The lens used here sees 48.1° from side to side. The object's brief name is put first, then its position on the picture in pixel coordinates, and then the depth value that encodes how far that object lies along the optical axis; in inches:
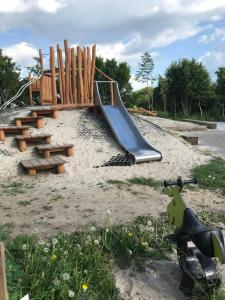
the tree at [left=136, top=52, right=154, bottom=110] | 909.4
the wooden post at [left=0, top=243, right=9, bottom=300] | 53.5
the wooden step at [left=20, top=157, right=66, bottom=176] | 179.1
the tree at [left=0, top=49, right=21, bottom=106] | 716.3
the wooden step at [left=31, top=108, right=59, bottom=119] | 243.1
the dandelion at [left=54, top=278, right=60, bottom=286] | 73.3
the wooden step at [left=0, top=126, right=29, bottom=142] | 213.3
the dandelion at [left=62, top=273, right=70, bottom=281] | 73.2
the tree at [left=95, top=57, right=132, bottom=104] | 861.4
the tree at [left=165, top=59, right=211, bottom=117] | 808.5
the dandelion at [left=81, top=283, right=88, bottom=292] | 73.2
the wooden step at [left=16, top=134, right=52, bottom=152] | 205.5
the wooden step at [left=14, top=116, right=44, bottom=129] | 229.2
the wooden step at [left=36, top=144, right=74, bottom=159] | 198.6
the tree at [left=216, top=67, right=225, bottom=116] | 791.7
